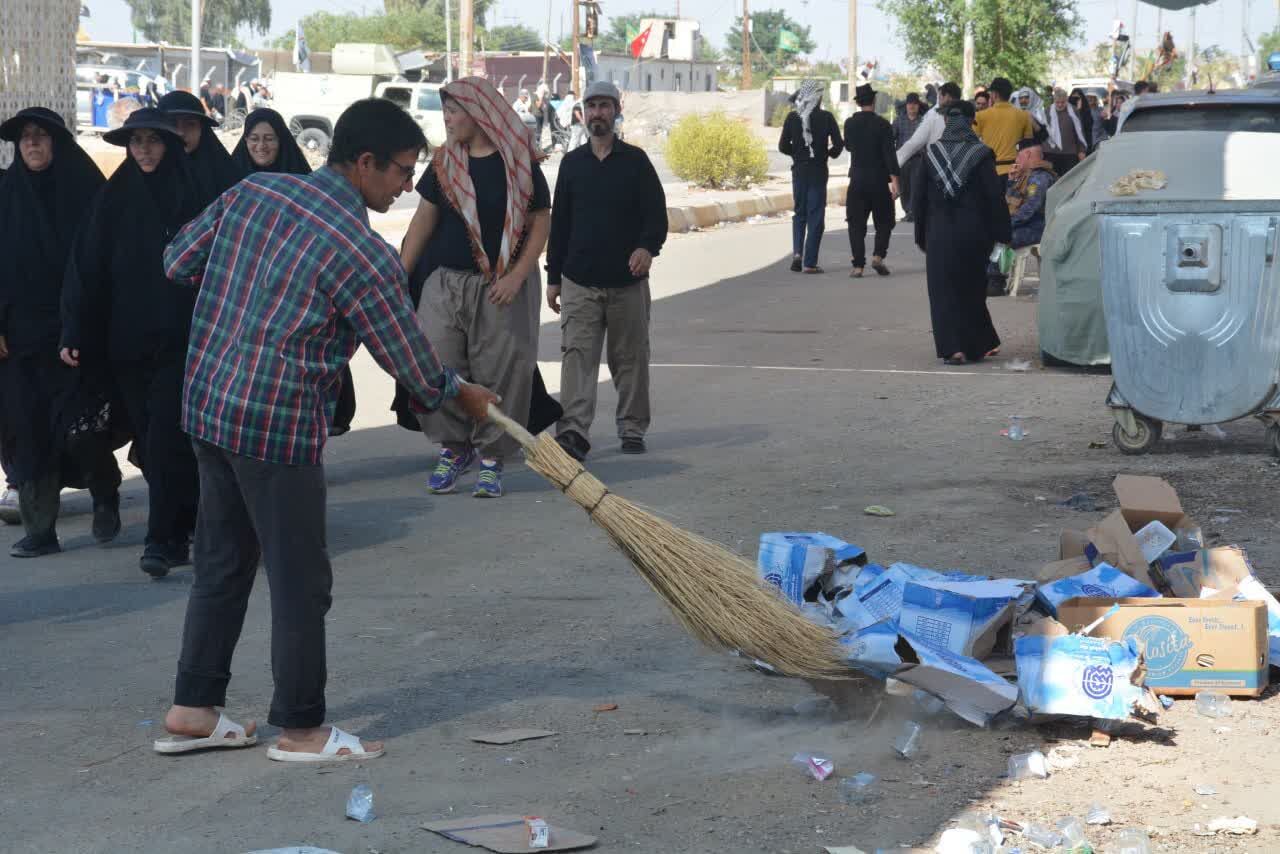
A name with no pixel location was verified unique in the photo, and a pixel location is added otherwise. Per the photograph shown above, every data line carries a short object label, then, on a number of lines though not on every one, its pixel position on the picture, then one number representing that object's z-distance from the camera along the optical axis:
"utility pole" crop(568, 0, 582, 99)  48.22
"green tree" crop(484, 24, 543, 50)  123.88
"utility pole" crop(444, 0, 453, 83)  60.52
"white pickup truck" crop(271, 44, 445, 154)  39.44
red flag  85.00
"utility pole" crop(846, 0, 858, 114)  52.44
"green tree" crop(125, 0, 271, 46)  125.22
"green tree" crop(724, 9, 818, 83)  141.38
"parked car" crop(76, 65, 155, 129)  43.94
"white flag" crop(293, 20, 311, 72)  50.81
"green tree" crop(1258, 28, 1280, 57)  87.56
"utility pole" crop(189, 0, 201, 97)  31.58
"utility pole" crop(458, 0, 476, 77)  35.84
